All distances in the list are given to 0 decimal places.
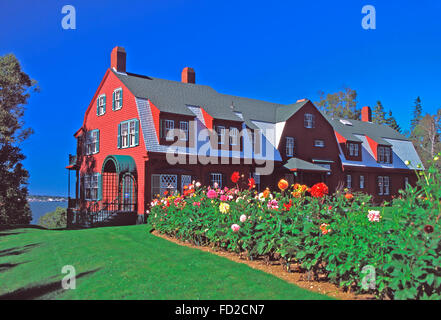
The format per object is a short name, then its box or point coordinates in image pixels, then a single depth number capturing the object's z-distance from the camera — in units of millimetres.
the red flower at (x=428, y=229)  5125
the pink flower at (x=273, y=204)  8458
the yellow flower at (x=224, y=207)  9289
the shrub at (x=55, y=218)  55712
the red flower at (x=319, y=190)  7270
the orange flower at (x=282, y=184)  7989
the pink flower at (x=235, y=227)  8522
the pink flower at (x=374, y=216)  6144
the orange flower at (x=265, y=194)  8866
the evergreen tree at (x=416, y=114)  80925
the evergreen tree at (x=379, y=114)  73938
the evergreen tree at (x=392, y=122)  76288
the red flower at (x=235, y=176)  10100
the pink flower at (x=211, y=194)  10289
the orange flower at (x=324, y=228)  6704
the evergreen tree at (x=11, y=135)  25500
